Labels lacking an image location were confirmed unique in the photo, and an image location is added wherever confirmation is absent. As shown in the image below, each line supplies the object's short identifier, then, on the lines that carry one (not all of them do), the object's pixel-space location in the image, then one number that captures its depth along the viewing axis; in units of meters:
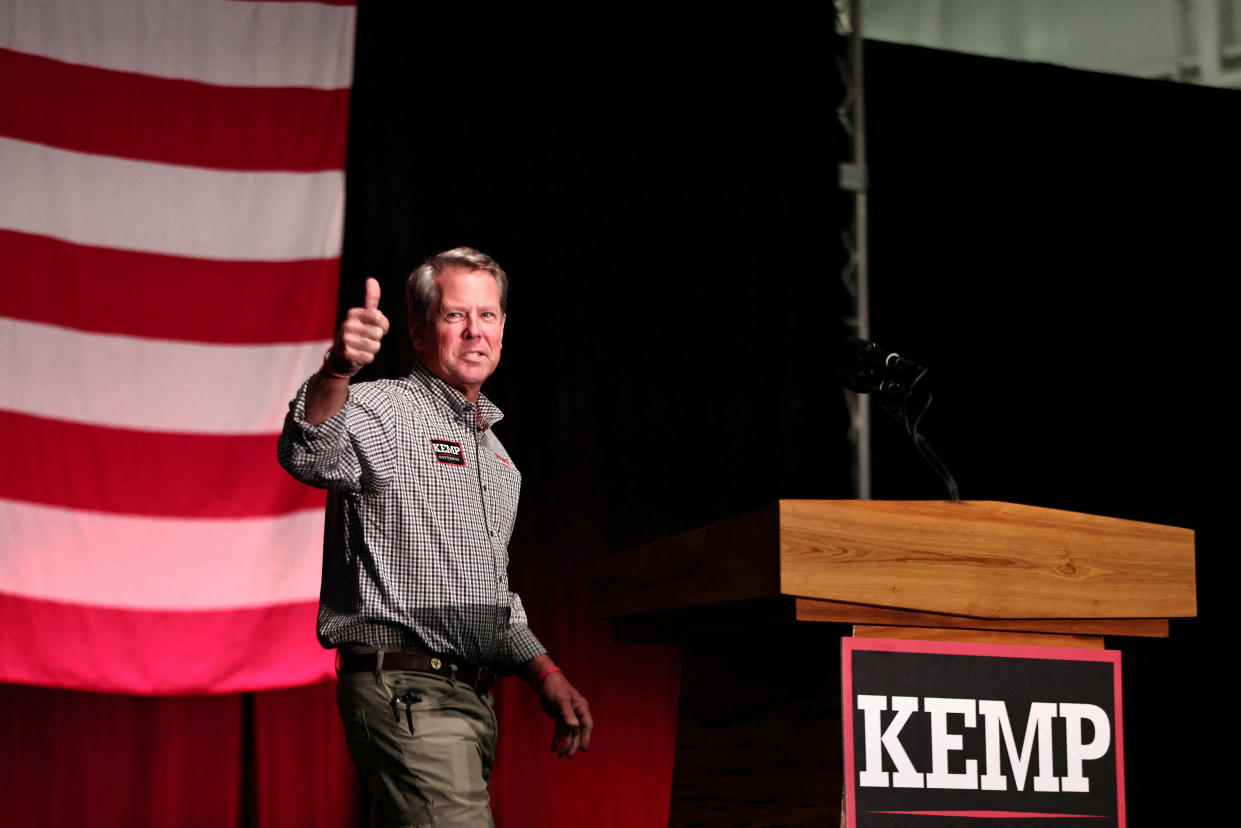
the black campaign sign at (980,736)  9.29
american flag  10.85
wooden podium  9.28
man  9.55
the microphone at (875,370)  9.61
